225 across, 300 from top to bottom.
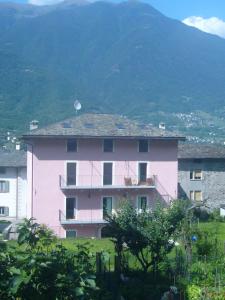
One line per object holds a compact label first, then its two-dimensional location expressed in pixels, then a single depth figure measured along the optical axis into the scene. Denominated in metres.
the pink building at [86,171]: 42.72
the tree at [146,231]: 20.78
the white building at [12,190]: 54.78
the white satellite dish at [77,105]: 52.62
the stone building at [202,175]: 51.53
